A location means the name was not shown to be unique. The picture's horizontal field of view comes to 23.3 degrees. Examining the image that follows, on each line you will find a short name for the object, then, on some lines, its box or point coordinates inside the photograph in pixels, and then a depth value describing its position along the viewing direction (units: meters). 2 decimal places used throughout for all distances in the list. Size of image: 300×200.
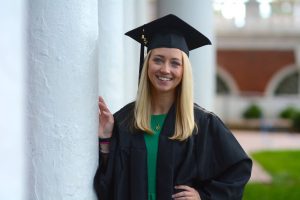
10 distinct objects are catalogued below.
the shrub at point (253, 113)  29.92
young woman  3.27
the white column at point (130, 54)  7.51
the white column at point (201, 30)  7.67
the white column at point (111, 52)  5.17
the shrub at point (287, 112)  29.51
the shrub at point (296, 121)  27.10
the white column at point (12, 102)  2.17
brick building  30.58
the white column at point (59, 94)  2.63
